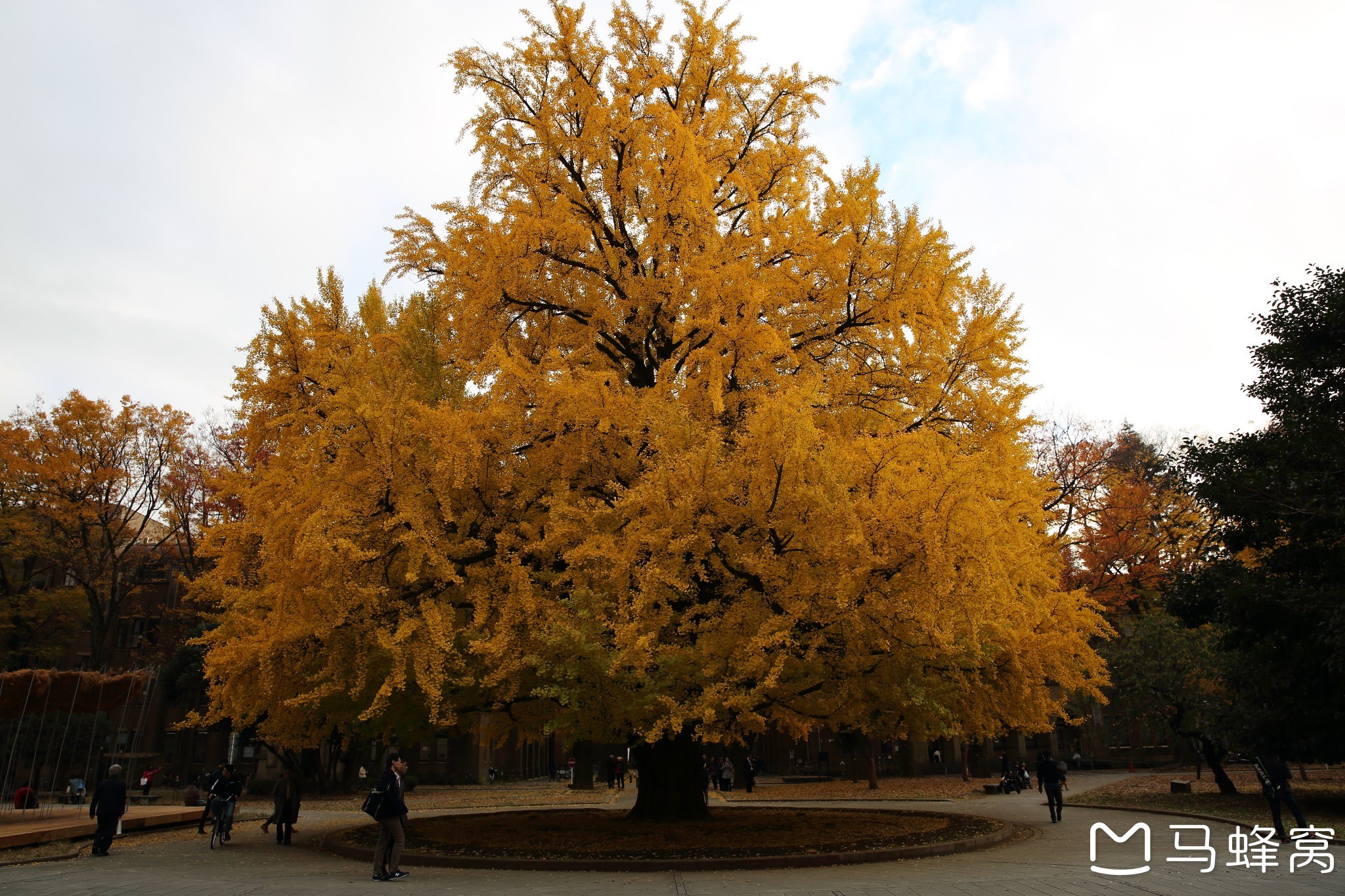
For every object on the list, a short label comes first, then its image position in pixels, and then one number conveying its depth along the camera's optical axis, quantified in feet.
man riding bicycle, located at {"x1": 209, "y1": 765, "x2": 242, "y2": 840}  48.34
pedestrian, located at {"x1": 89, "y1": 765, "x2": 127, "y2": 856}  43.04
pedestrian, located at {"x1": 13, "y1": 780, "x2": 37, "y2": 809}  62.07
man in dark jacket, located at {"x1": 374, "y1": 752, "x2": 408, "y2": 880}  33.40
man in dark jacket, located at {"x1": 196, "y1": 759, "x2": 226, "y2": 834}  50.18
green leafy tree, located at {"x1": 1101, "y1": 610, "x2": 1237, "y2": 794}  70.85
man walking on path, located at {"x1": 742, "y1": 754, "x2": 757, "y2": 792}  97.69
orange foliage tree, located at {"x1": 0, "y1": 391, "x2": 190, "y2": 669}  106.01
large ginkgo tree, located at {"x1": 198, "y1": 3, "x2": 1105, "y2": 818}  31.94
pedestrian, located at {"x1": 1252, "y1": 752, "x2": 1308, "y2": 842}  37.76
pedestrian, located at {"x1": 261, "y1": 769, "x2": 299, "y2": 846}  49.03
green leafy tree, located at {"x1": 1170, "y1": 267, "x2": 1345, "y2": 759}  48.57
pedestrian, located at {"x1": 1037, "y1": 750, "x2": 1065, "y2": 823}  56.44
